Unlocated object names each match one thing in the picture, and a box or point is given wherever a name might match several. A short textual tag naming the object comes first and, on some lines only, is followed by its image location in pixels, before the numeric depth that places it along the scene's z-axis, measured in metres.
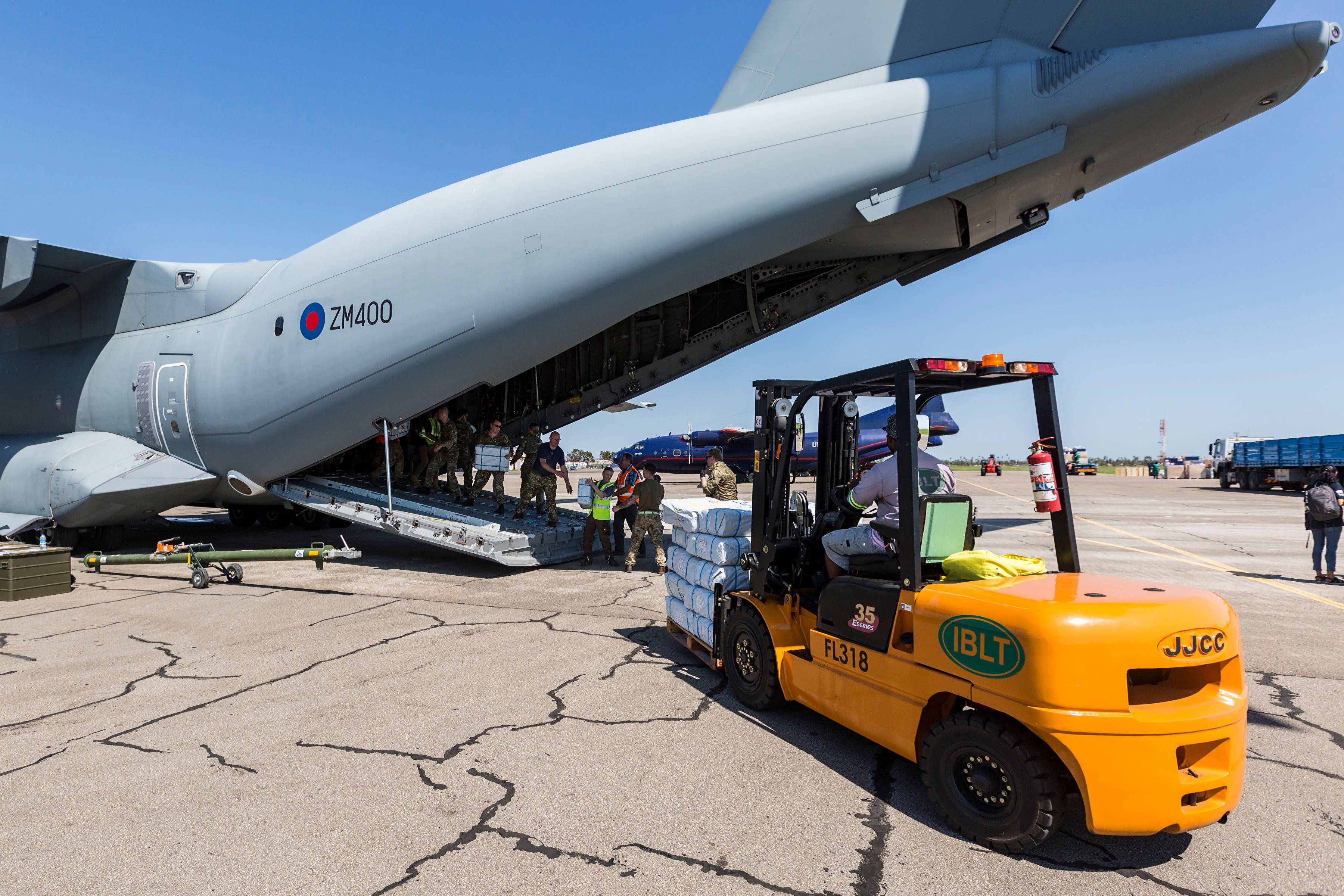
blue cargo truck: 27.86
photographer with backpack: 9.43
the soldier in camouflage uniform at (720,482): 8.99
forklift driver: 3.85
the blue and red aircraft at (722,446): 34.06
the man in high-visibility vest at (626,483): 10.50
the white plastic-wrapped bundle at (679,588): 5.82
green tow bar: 8.70
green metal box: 8.12
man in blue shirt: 11.31
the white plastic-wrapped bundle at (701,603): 5.48
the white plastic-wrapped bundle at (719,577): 5.32
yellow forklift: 2.81
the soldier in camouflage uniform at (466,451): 12.15
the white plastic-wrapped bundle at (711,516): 5.38
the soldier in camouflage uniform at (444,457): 11.62
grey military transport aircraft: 7.40
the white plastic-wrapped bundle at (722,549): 5.38
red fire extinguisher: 3.49
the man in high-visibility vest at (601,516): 10.16
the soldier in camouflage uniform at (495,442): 11.72
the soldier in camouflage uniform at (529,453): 11.36
